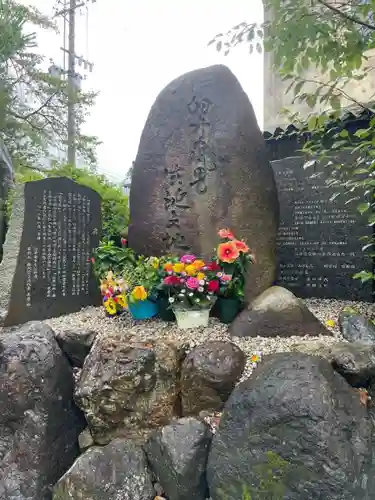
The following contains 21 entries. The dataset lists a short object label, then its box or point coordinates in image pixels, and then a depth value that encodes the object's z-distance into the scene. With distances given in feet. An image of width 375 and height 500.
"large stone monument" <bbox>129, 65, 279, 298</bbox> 11.81
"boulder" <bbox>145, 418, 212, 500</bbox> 7.77
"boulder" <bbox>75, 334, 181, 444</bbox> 8.70
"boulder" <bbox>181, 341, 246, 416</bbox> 8.57
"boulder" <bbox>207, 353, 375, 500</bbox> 6.63
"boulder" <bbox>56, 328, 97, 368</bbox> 10.25
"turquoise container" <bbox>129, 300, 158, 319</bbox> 11.21
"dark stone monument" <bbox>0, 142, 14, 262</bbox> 21.48
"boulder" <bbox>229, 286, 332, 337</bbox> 9.91
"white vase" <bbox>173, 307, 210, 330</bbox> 10.44
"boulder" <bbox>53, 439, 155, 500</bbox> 8.02
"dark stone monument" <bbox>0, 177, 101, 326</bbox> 12.27
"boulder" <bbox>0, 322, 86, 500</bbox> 8.89
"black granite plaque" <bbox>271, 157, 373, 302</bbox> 14.55
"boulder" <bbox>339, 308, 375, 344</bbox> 10.09
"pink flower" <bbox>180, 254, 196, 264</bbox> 10.53
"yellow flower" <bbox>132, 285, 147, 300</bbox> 10.55
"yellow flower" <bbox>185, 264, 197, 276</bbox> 10.21
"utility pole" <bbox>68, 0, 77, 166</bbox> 40.37
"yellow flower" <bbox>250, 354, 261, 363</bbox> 8.99
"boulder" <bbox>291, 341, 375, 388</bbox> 8.40
